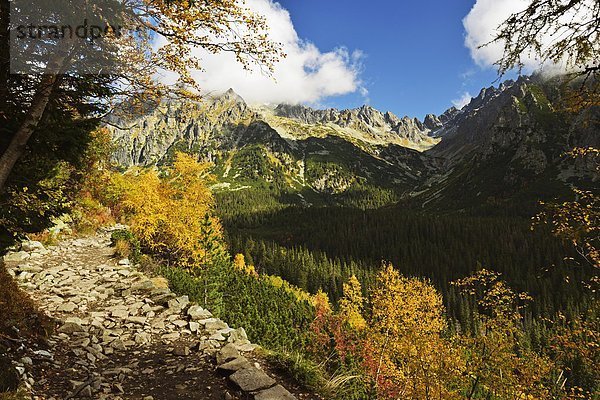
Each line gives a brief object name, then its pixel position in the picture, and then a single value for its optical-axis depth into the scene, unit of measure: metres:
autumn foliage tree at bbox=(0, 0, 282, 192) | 5.81
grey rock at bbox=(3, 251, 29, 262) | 14.72
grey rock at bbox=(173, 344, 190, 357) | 7.91
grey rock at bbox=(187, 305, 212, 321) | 10.06
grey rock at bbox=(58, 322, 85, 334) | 8.49
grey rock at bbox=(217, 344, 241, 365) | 7.44
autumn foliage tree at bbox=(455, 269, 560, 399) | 12.84
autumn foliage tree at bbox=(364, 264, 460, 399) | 16.09
